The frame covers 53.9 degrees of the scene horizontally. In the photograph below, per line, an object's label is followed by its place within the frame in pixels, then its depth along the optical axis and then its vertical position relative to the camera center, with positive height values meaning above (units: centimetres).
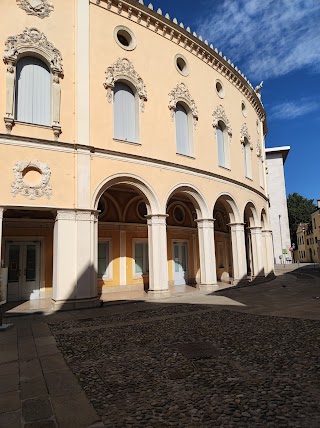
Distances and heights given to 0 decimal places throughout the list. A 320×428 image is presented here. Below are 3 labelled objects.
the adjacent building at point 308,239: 5300 +210
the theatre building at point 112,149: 1071 +437
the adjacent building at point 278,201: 4591 +753
